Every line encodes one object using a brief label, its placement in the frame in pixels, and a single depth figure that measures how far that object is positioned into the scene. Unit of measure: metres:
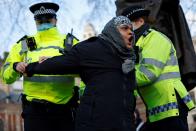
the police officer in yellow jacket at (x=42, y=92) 5.31
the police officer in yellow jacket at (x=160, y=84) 4.92
